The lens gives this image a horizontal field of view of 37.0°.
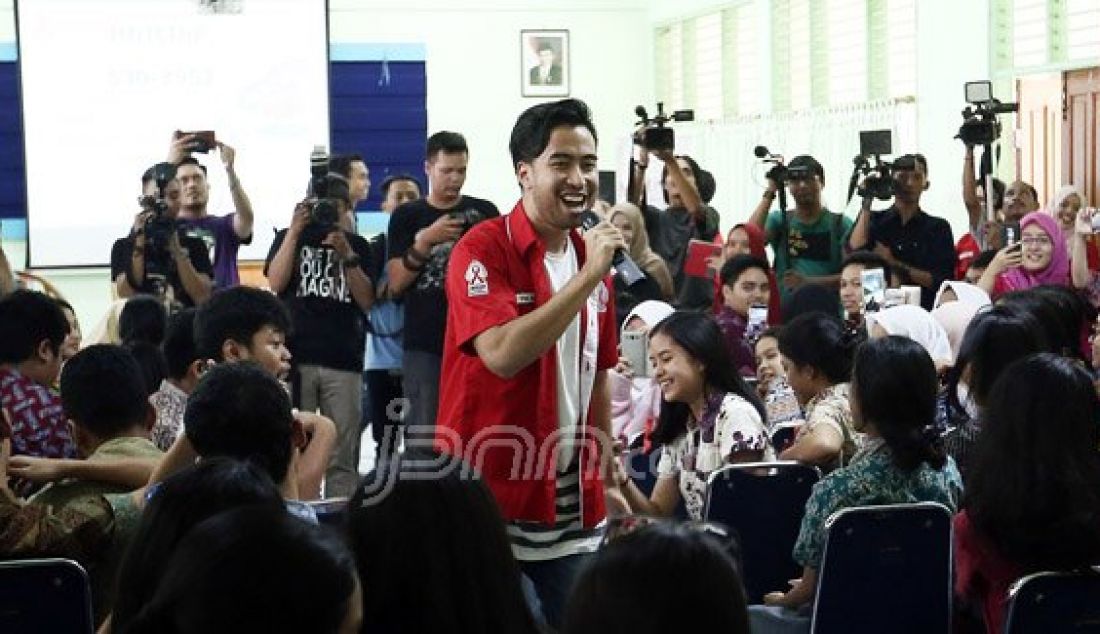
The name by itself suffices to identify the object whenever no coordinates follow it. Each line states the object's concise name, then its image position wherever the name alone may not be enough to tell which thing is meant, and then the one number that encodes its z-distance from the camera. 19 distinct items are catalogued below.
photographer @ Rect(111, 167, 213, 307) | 6.60
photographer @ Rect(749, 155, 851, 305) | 7.50
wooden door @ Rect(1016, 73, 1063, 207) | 8.61
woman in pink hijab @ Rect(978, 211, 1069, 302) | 6.81
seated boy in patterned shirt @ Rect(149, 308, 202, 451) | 4.14
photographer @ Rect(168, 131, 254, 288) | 6.98
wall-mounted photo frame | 13.07
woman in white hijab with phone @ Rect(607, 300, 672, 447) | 5.30
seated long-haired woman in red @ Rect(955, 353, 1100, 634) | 2.99
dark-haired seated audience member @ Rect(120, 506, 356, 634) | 1.53
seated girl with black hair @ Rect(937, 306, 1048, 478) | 3.91
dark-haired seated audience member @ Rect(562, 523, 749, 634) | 1.53
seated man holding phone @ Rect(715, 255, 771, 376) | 6.11
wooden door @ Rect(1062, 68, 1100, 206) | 8.29
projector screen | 11.73
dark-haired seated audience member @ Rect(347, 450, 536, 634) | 1.95
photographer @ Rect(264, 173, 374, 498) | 6.35
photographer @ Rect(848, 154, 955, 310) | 7.28
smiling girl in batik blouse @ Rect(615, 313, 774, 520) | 4.04
